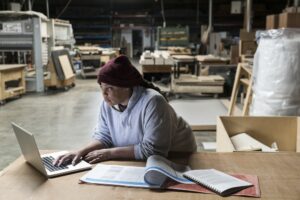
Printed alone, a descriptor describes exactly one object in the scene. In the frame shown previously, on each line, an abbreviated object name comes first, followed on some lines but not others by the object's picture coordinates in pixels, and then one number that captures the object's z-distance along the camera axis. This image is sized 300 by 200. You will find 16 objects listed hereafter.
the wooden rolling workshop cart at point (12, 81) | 6.60
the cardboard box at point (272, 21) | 3.99
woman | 1.75
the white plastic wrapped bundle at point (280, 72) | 3.03
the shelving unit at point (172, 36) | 10.53
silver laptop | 1.57
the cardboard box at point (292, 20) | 3.51
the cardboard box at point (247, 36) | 5.83
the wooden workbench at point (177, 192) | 1.36
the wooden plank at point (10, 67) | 6.57
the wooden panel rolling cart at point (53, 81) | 8.23
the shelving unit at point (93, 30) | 15.22
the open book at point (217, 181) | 1.38
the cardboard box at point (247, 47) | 5.55
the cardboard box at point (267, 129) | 2.75
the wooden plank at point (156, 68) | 7.54
